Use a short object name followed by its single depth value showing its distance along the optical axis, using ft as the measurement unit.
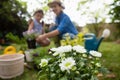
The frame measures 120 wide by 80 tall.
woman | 7.35
